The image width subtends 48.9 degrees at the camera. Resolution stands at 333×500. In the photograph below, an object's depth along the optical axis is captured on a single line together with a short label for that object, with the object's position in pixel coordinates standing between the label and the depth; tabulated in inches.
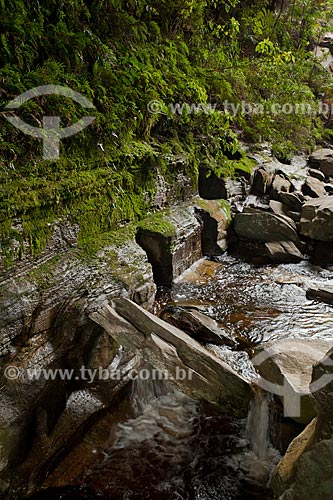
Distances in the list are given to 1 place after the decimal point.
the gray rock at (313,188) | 354.3
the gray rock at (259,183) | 344.9
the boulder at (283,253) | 281.4
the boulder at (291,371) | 115.5
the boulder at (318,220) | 285.0
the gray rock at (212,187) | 301.7
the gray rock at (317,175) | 405.7
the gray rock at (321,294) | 229.8
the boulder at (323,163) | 434.3
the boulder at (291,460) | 96.7
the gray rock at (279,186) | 340.8
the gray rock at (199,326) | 185.3
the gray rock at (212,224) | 276.2
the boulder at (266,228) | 290.2
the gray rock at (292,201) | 327.6
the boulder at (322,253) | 285.4
